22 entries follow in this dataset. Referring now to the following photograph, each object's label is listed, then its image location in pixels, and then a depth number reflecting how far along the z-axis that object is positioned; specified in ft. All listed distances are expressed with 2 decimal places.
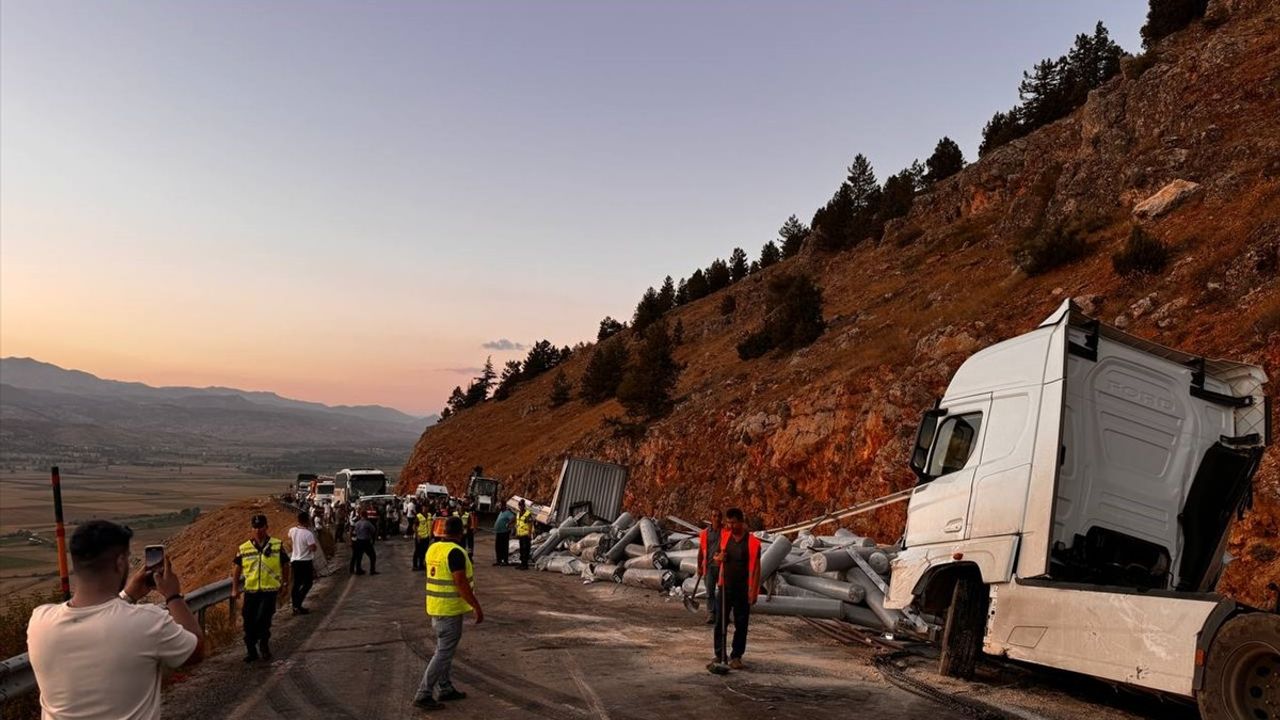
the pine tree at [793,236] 236.18
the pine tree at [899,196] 175.94
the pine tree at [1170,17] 134.62
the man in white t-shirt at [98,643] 10.07
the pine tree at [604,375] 183.21
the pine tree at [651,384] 131.34
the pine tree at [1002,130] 172.96
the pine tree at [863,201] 179.73
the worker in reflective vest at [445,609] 24.63
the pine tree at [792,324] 122.21
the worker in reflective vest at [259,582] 32.48
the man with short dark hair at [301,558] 43.70
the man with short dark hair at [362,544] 64.80
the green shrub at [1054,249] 88.17
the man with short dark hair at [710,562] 40.57
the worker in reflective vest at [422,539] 69.67
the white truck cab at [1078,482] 25.09
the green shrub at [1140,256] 70.28
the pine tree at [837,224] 185.68
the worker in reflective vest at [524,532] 69.88
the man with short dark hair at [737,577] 29.96
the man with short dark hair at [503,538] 72.33
